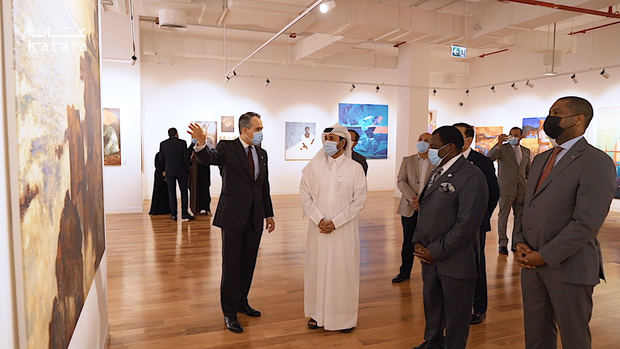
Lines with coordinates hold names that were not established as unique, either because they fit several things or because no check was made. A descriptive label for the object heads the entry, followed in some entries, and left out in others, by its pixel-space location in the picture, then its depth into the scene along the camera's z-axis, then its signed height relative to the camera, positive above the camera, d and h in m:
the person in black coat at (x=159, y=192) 10.16 -1.13
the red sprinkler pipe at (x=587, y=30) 11.53 +3.13
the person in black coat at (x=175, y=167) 9.52 -0.53
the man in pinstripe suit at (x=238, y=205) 3.92 -0.55
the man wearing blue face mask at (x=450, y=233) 3.03 -0.61
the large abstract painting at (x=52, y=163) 1.27 -0.08
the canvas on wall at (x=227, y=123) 13.68 +0.60
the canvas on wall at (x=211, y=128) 13.48 +0.45
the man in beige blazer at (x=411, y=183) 4.95 -0.44
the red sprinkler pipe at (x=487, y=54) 15.06 +3.17
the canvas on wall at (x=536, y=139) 13.65 +0.22
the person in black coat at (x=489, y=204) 4.15 -0.56
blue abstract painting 15.38 +0.70
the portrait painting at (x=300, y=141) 14.65 +0.09
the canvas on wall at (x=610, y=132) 11.66 +0.39
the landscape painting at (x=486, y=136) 15.52 +0.34
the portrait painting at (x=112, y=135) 9.95 +0.15
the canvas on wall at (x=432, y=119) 16.70 +0.97
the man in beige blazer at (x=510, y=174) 6.59 -0.42
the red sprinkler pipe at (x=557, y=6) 7.28 +2.33
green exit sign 10.32 +2.21
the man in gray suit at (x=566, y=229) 2.49 -0.48
